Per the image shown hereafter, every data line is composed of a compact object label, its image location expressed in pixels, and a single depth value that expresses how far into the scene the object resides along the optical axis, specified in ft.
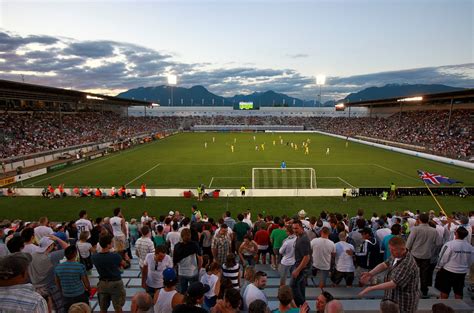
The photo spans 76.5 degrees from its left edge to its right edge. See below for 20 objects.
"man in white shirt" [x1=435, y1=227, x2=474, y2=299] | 19.83
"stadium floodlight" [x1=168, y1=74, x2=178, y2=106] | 301.18
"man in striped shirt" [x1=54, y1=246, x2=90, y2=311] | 15.75
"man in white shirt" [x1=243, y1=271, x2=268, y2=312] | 13.91
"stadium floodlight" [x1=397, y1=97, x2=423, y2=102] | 180.08
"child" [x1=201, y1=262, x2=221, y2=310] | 16.37
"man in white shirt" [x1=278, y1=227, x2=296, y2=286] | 21.31
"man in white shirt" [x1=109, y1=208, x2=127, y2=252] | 26.98
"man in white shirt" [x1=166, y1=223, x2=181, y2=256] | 24.32
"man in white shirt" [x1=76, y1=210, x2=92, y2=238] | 31.76
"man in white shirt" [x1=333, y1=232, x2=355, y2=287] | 22.15
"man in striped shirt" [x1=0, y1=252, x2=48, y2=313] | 9.80
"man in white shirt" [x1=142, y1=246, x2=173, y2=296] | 18.21
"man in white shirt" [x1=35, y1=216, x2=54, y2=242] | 27.53
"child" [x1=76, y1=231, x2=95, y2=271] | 22.72
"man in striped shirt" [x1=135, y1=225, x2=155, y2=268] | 21.11
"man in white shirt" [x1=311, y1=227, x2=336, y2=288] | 21.27
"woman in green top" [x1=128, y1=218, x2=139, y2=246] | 37.70
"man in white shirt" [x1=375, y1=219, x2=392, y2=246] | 26.27
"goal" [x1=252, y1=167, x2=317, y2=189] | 85.35
